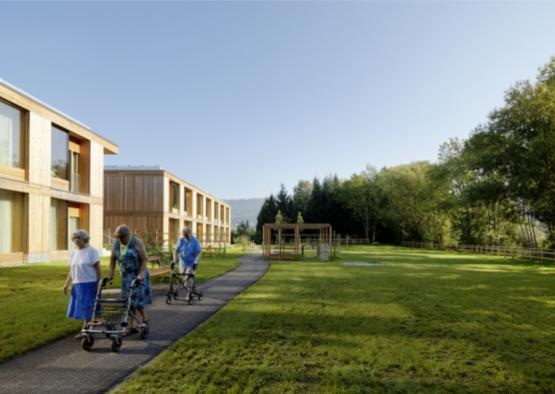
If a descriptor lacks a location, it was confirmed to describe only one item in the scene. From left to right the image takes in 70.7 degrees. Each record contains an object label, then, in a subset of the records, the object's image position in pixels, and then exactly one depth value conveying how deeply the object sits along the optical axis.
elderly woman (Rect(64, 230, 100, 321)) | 5.52
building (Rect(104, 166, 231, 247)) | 32.31
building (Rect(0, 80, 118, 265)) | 16.05
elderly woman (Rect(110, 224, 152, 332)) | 5.68
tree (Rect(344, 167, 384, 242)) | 63.53
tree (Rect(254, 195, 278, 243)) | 67.75
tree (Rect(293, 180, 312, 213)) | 69.00
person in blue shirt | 8.96
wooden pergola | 25.15
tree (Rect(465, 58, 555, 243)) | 26.16
